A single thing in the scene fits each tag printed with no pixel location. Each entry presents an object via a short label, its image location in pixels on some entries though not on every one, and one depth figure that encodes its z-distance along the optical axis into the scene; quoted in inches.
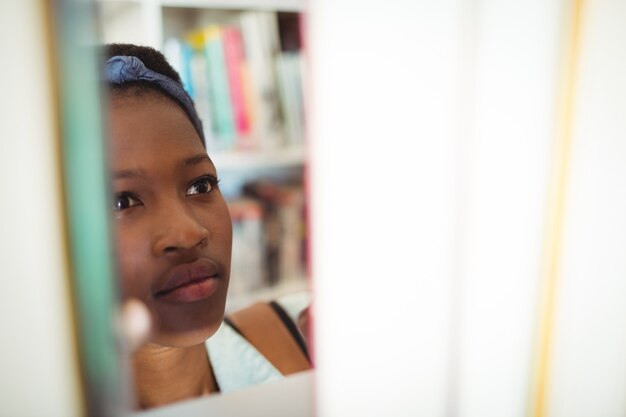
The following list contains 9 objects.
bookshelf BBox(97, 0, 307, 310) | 18.7
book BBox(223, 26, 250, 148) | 26.2
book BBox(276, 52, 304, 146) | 23.5
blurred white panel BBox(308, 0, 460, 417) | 20.1
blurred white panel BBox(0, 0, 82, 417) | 14.6
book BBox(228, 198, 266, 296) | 25.2
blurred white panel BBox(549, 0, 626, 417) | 24.6
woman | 17.0
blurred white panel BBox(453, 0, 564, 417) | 22.7
